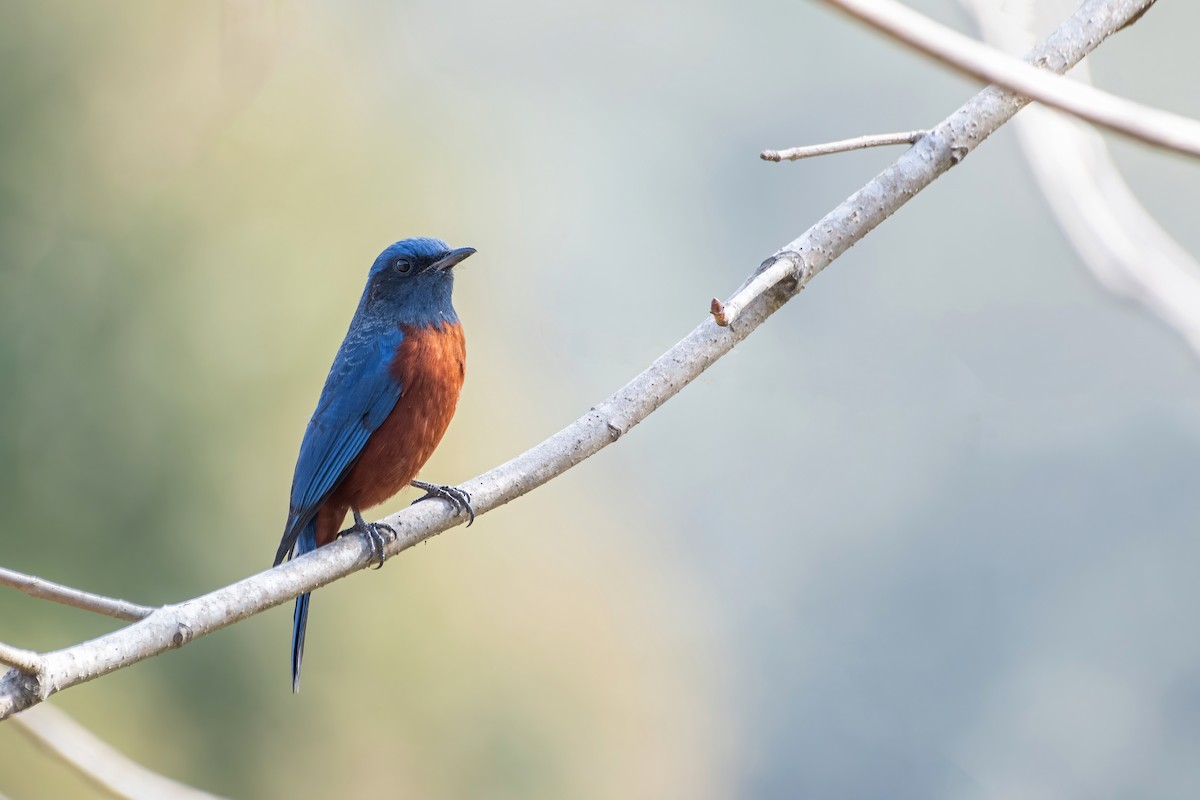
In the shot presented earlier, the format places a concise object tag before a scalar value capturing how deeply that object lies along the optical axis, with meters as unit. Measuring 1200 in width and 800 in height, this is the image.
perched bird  7.61
